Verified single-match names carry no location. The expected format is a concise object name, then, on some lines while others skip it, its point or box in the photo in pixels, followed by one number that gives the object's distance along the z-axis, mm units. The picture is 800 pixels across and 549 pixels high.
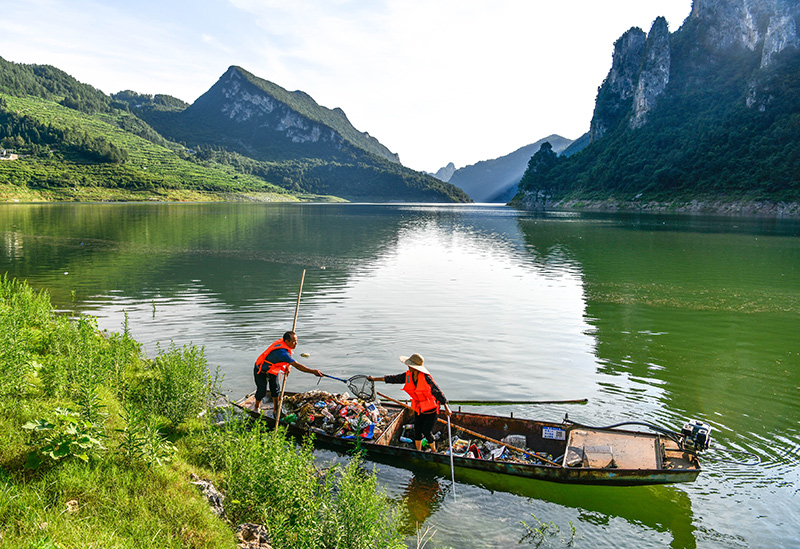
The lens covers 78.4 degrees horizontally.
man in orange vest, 13289
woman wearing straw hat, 11984
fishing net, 13570
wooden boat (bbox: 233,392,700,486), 10141
